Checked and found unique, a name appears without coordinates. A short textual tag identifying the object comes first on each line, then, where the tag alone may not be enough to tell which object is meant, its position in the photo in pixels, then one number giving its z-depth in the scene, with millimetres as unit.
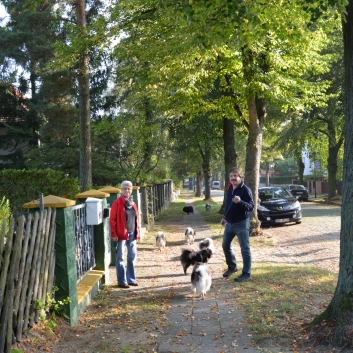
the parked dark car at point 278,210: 18688
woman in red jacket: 8125
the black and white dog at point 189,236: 13586
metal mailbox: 7781
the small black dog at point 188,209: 25844
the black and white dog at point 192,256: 8375
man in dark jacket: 8305
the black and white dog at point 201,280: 7219
